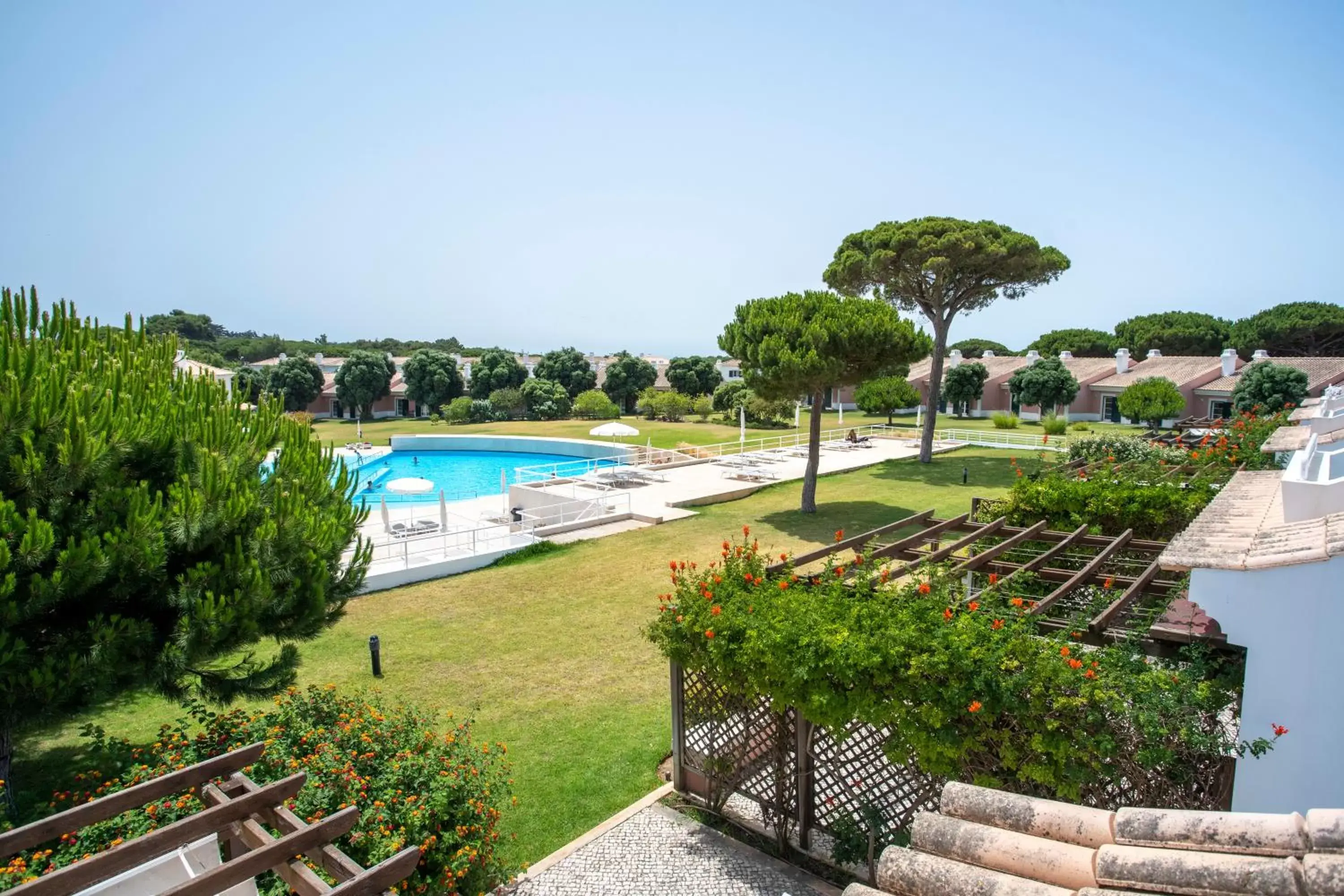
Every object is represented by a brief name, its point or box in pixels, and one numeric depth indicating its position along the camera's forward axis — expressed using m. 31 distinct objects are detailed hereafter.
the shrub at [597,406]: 50.38
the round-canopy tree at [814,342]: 17.61
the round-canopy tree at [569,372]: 57.25
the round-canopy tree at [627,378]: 55.91
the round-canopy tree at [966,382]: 48.75
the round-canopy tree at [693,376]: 55.38
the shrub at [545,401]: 51.31
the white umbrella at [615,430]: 30.52
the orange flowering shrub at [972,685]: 4.43
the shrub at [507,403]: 51.16
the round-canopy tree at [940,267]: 24.73
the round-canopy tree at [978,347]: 88.62
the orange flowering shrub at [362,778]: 4.89
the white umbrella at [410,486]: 19.52
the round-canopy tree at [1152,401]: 37.72
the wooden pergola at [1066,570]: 5.60
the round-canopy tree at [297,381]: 53.75
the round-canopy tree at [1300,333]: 58.25
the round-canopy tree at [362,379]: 54.50
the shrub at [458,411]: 50.00
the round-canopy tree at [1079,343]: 70.62
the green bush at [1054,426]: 35.91
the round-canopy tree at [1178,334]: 64.38
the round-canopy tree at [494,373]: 54.88
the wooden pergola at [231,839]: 3.21
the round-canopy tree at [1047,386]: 43.41
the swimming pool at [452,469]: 30.59
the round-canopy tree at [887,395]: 42.06
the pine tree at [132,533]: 5.12
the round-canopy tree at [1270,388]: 36.00
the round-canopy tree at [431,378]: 54.97
